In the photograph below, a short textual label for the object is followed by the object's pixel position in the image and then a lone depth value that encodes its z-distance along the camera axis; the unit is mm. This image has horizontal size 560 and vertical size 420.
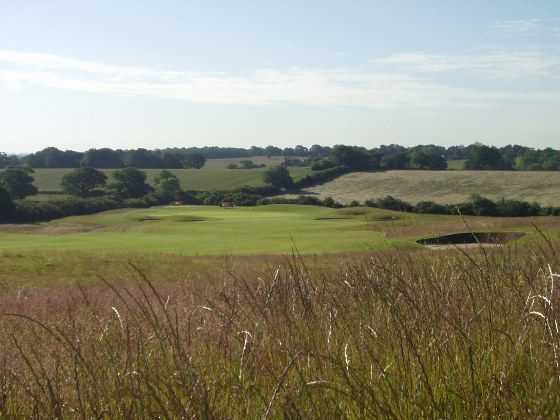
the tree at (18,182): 96375
